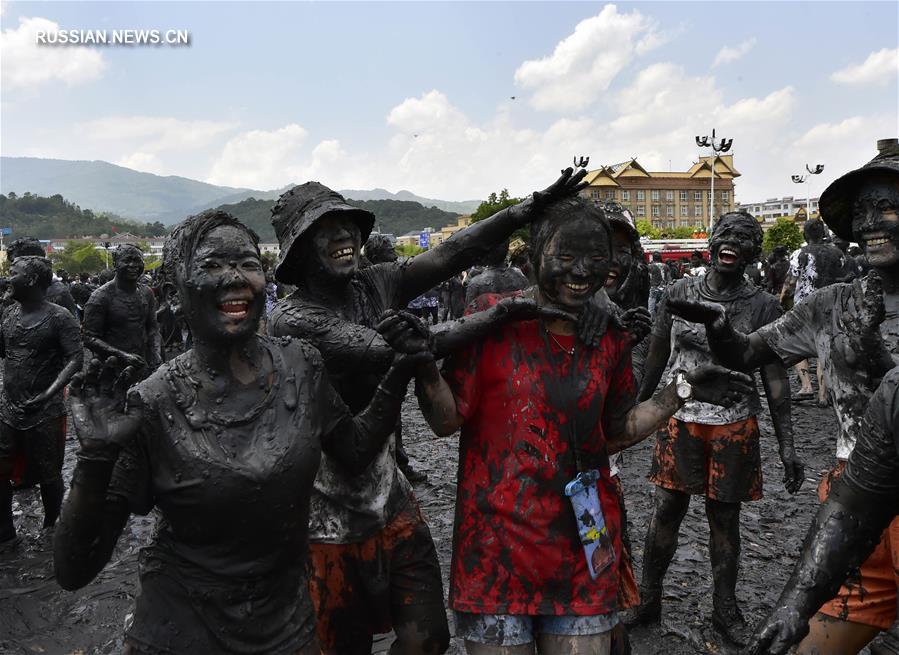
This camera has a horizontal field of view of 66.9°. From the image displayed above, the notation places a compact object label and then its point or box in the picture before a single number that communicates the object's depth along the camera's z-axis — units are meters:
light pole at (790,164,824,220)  34.69
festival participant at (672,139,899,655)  2.61
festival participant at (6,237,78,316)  7.77
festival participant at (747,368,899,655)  2.02
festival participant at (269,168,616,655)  2.63
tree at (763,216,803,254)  38.62
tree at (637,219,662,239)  63.99
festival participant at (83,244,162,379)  6.76
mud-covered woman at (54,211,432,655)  1.87
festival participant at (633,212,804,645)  3.79
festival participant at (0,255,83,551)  5.66
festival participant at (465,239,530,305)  6.05
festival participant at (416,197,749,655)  2.38
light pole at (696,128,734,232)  28.88
